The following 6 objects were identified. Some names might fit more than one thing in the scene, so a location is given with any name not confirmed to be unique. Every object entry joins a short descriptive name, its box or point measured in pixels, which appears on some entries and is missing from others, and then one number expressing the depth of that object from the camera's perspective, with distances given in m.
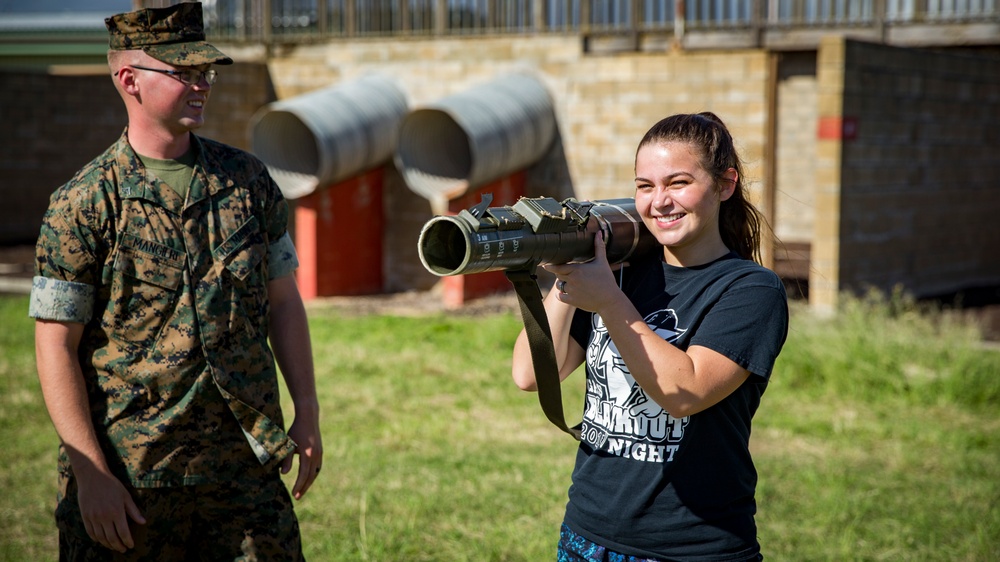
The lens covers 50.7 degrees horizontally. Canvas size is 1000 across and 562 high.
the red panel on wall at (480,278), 10.42
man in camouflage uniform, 2.63
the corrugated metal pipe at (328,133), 10.54
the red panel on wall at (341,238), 11.09
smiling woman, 2.13
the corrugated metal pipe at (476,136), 10.05
